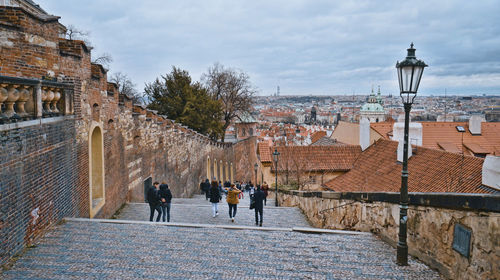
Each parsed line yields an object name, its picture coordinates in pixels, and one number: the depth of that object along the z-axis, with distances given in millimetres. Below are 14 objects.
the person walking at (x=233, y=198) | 11068
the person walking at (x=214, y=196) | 11602
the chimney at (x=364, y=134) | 24578
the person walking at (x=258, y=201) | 10591
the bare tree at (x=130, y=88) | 42644
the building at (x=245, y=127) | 51384
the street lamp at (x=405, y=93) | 5660
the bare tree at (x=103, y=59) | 34531
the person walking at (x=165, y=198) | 10680
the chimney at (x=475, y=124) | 32375
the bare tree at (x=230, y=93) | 44188
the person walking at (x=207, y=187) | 18272
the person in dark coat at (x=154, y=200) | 10195
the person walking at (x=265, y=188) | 16861
